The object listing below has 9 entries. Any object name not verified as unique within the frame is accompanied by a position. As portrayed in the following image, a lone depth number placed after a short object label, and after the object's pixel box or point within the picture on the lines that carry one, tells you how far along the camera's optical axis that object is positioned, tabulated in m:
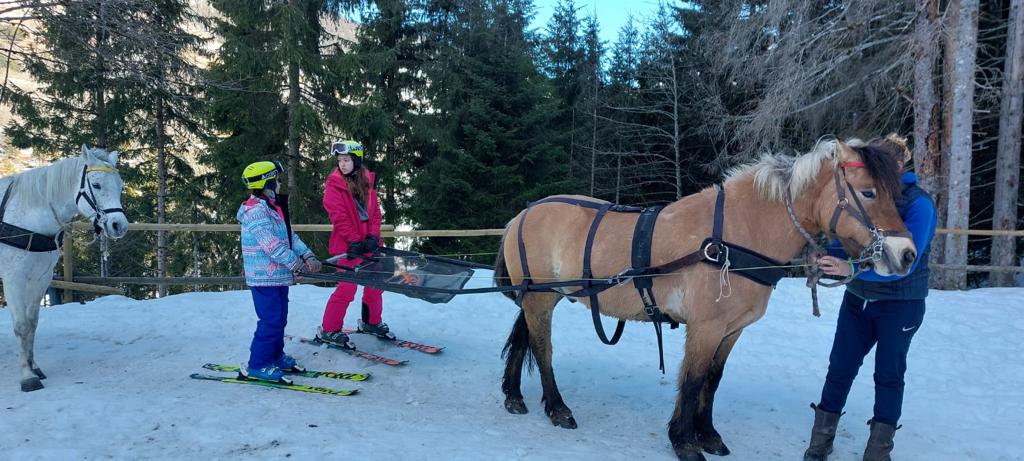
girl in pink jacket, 4.67
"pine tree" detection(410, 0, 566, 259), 13.78
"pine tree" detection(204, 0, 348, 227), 12.01
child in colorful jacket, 3.95
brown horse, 2.76
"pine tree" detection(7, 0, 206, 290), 6.26
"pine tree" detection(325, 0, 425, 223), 12.80
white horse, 4.07
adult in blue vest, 2.87
